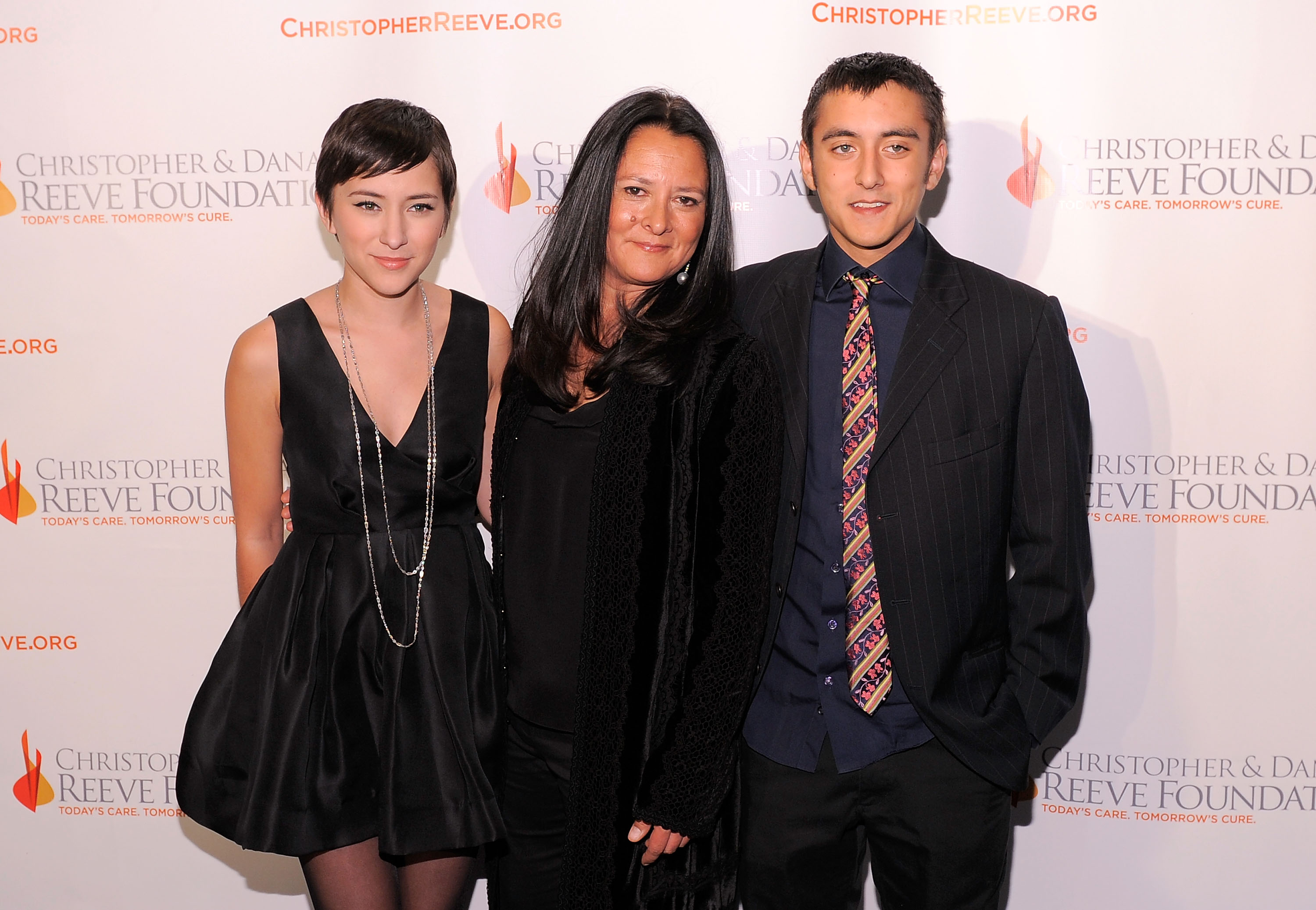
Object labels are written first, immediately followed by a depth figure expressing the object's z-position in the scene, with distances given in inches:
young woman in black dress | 71.2
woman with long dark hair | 66.1
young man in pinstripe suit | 69.2
